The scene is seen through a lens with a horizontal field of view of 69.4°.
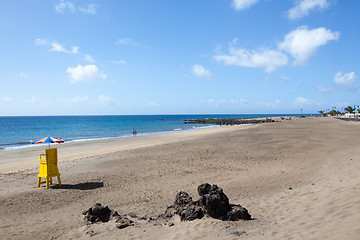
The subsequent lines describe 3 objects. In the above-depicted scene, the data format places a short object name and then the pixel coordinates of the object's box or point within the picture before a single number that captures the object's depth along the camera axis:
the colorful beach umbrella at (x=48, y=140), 11.84
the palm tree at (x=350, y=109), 126.89
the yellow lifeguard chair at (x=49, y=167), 11.03
